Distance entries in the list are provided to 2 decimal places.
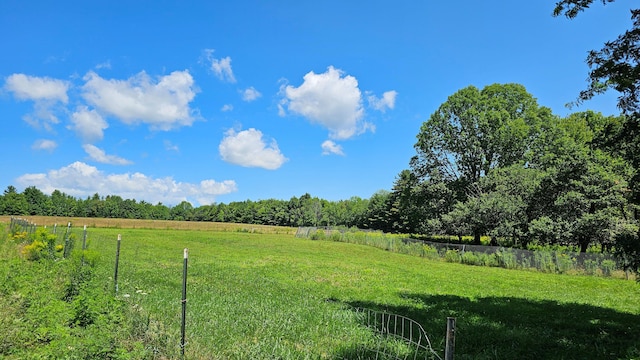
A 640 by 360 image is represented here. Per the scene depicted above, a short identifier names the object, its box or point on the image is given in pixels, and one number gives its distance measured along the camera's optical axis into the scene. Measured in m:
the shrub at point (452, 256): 23.33
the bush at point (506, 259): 20.69
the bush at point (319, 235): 40.09
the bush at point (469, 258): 22.25
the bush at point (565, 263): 18.65
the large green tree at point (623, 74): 5.77
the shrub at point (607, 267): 17.23
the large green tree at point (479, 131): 31.70
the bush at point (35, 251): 11.80
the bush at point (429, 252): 24.83
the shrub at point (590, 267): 17.89
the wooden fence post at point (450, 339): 2.50
